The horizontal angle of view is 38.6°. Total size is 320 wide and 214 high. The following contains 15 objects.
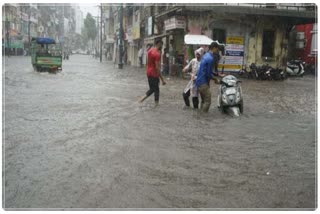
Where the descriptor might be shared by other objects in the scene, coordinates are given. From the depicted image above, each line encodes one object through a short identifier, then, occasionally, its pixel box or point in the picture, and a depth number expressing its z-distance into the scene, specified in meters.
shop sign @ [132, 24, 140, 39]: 35.91
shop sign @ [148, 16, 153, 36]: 28.80
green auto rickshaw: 22.86
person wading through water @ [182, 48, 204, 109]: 9.99
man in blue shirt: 8.90
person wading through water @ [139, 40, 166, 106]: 10.09
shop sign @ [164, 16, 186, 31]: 21.91
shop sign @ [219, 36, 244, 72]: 22.73
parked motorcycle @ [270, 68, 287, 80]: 21.45
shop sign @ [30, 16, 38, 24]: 78.88
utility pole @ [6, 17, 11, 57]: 56.92
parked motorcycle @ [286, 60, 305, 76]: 25.16
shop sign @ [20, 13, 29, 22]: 71.62
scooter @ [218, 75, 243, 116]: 9.39
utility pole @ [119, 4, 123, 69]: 31.19
